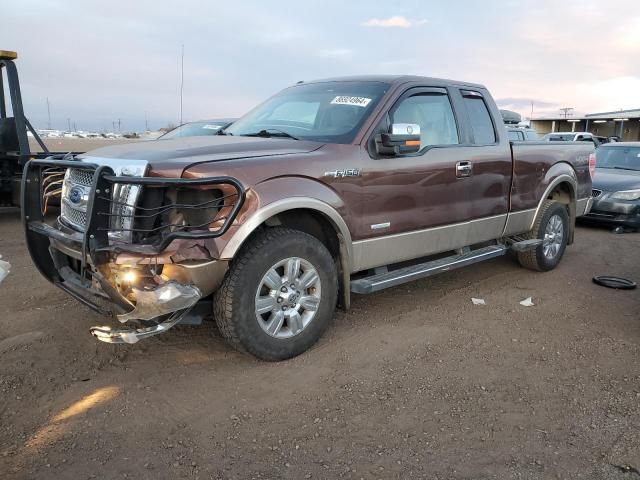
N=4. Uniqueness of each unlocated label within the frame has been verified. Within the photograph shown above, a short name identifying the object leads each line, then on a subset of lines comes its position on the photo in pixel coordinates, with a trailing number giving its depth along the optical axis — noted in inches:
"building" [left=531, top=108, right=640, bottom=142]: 1659.7
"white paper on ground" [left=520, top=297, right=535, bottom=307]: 204.4
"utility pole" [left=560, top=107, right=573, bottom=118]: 1858.3
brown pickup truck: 126.7
